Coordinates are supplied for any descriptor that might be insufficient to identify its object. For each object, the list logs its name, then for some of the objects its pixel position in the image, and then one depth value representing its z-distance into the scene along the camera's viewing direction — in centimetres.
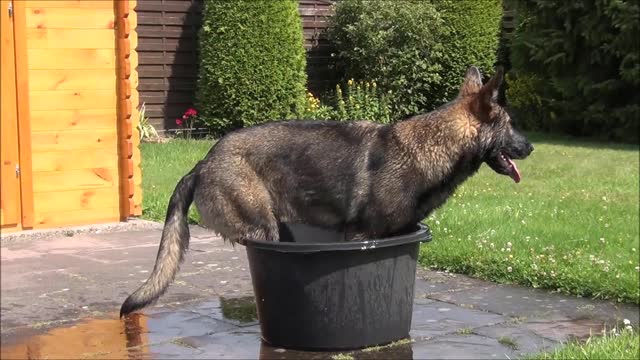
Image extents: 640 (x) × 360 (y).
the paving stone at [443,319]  552
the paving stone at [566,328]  549
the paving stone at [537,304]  597
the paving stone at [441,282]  655
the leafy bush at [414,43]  1541
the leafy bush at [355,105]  1446
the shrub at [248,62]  1362
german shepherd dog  499
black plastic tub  480
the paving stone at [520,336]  522
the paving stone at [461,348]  504
